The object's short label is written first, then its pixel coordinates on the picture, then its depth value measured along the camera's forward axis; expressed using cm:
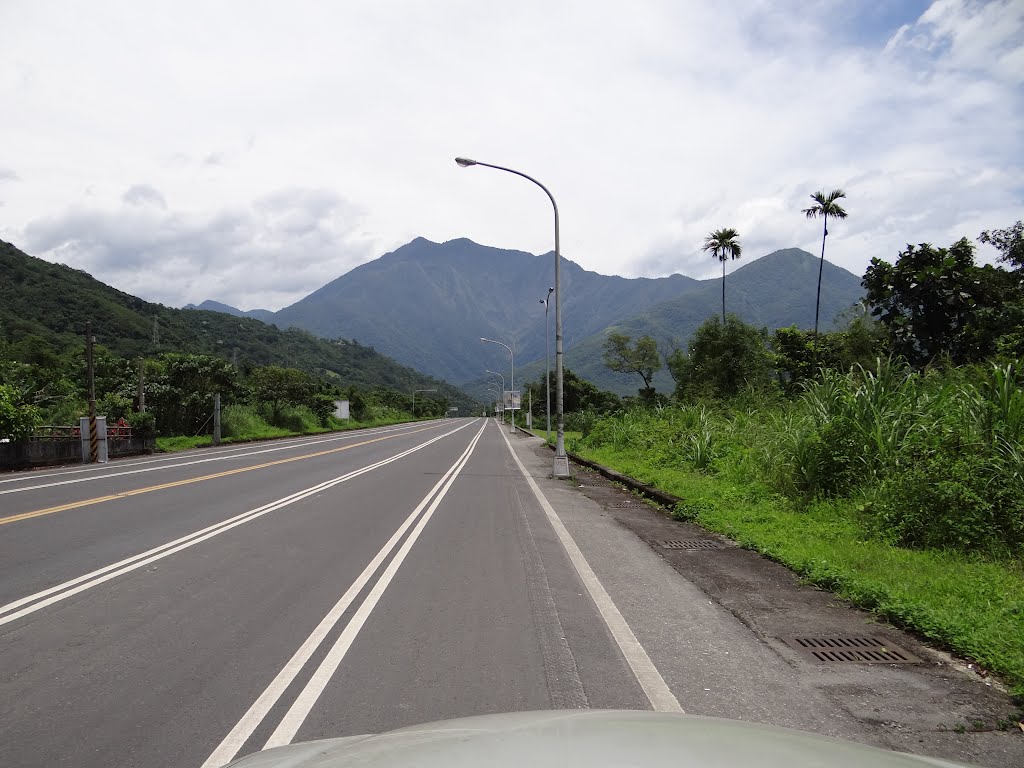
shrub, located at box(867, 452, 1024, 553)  781
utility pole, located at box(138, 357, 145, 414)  3471
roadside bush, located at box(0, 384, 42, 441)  2120
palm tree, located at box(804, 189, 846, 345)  4866
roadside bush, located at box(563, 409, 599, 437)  4042
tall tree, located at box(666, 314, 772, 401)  4306
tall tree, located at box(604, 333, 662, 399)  8138
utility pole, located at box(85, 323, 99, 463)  2419
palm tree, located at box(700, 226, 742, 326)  5597
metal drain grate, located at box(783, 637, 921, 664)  485
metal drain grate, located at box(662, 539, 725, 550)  921
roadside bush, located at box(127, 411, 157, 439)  2988
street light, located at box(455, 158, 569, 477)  1928
